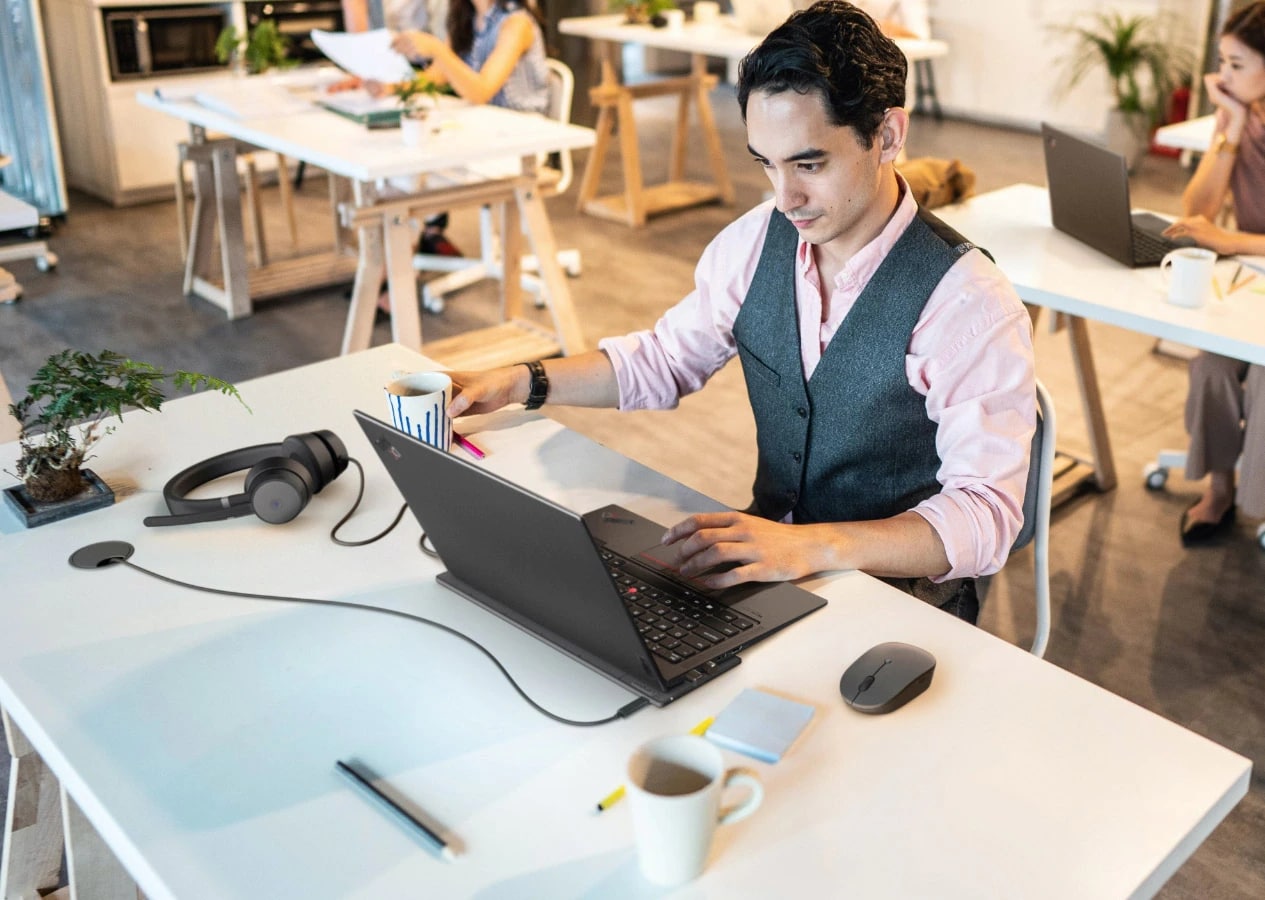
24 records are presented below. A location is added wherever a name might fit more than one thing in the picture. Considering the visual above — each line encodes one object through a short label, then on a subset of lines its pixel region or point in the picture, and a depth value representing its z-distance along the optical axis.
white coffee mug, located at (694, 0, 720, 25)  5.55
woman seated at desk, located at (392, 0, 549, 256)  3.99
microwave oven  5.32
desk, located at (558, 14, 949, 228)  5.19
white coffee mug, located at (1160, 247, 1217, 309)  2.28
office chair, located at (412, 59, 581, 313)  4.38
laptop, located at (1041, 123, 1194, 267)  2.47
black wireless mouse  1.15
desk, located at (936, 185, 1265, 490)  2.21
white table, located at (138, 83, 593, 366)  3.28
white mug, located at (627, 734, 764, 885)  0.91
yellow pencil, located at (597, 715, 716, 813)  1.04
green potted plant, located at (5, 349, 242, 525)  1.48
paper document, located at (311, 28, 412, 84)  3.65
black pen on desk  1.00
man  1.42
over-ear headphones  1.48
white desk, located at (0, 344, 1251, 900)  0.98
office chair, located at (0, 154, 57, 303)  2.61
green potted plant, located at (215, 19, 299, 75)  4.24
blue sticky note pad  1.10
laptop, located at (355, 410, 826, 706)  1.10
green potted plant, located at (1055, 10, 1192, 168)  6.14
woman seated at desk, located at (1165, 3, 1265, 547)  2.67
